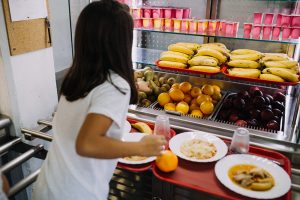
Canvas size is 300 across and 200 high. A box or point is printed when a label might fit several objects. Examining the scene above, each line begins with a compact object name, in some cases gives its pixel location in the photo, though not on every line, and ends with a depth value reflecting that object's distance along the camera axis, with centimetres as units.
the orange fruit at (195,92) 201
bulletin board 165
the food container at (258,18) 187
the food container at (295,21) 177
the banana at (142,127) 173
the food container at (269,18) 185
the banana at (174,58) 195
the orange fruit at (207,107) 185
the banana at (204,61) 183
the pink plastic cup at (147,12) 210
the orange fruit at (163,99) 200
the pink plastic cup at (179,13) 209
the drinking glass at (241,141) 147
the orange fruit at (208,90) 204
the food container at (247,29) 184
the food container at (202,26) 195
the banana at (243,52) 194
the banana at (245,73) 171
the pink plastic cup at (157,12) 208
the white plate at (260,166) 121
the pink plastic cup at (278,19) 181
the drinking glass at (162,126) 160
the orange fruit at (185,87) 204
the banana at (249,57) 186
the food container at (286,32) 175
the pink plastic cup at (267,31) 178
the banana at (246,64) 181
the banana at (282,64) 175
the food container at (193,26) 197
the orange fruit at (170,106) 193
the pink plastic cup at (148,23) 209
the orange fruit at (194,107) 193
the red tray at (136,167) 140
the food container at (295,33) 173
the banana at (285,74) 164
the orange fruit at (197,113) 187
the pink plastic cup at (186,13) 211
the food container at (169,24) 206
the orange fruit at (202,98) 193
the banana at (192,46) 208
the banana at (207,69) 179
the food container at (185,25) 200
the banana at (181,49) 204
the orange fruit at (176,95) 198
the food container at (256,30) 181
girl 103
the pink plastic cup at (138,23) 211
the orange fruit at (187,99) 200
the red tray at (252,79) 164
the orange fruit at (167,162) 135
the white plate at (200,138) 147
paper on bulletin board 165
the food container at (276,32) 177
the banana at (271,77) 165
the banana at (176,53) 202
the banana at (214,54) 189
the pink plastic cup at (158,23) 207
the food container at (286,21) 179
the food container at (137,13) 212
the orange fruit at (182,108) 189
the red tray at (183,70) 182
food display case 160
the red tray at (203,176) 124
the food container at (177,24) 203
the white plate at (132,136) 164
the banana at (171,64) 192
